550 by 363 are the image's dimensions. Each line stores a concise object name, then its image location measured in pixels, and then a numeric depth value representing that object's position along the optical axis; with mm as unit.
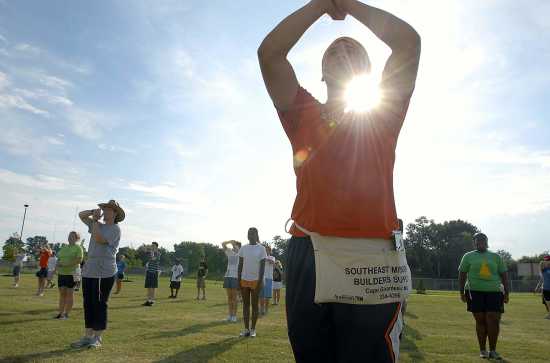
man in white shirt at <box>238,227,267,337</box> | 9531
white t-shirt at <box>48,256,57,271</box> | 19731
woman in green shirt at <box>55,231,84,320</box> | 10570
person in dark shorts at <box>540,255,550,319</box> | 15055
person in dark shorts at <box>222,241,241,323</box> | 12273
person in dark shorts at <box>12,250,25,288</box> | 22205
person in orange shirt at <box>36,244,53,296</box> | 17703
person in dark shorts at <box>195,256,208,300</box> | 21047
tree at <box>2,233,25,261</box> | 64881
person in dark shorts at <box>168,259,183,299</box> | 21344
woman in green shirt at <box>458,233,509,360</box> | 8117
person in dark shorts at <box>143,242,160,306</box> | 16578
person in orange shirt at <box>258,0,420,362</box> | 1826
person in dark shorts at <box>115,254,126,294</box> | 21516
